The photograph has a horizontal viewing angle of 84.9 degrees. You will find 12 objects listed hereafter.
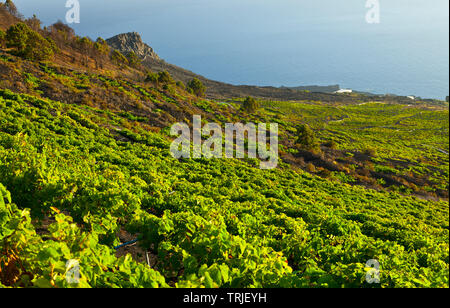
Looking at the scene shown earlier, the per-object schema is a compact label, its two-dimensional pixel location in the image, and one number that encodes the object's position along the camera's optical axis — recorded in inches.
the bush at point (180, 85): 3428.2
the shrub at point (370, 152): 1872.8
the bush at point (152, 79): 2787.9
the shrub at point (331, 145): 1894.8
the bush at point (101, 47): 3215.6
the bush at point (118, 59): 3590.1
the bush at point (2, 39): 1627.1
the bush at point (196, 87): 3422.7
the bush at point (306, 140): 1614.2
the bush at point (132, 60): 4237.0
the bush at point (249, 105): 2719.0
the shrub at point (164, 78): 2893.7
